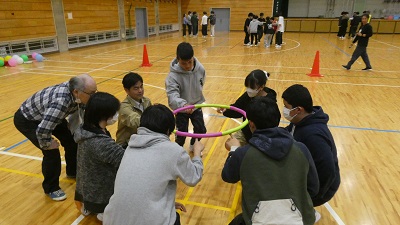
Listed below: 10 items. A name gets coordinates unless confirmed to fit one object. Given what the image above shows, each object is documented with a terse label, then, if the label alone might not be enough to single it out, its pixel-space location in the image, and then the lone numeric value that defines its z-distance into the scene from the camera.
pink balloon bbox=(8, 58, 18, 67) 11.49
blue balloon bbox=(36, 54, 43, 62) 12.56
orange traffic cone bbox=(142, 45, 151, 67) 11.38
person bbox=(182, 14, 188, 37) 23.55
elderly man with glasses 2.88
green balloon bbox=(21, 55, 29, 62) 12.30
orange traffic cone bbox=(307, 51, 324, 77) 9.68
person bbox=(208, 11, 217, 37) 22.05
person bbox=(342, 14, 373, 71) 9.95
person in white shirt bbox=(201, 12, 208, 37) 22.14
